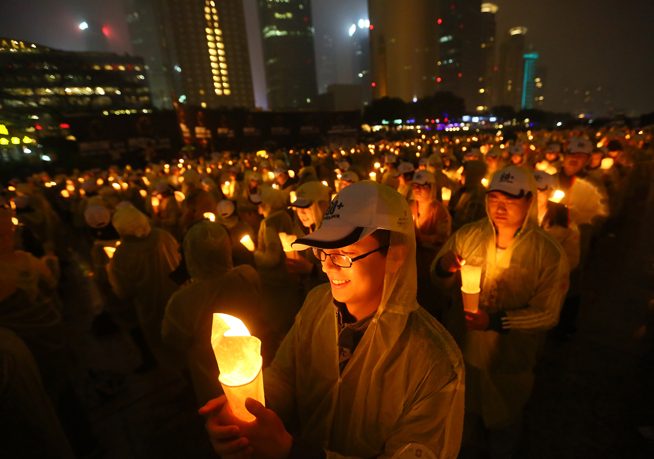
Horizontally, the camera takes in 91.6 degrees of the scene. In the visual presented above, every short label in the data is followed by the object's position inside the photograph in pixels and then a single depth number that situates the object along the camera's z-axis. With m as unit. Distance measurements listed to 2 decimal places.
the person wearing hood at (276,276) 4.07
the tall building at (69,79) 41.22
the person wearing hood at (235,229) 4.37
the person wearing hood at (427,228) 4.34
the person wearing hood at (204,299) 2.68
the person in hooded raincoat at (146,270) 3.68
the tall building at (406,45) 100.88
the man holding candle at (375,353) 1.26
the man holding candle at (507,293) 2.40
